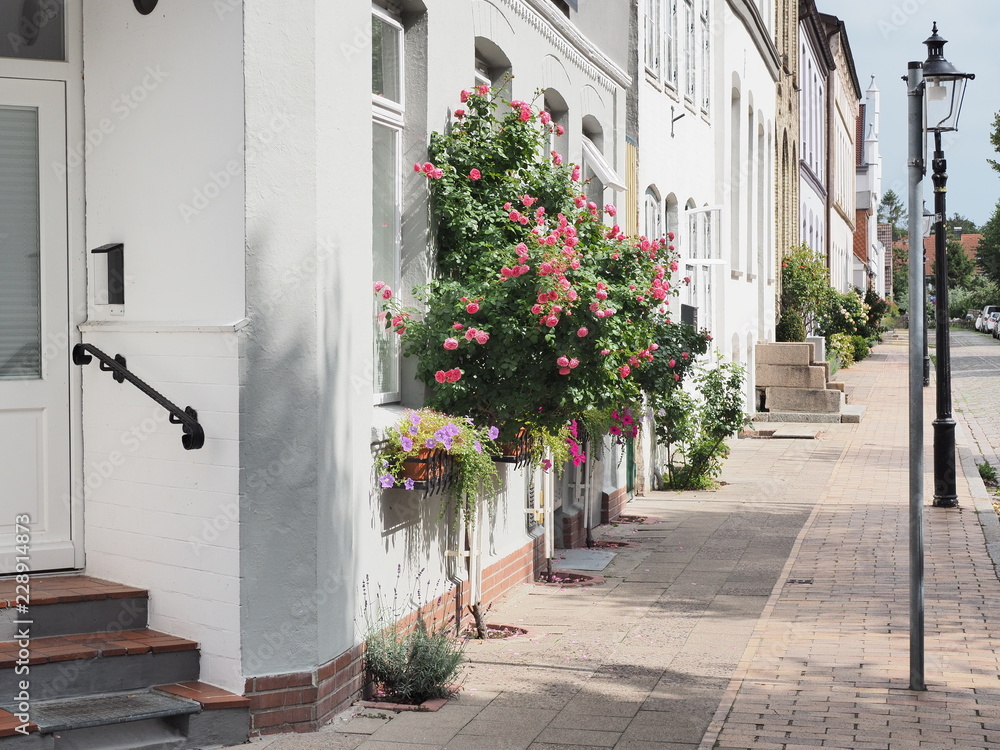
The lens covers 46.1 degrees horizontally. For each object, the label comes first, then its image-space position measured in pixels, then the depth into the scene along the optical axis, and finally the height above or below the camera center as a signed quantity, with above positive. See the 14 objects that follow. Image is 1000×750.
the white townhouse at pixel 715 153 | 14.91 +3.31
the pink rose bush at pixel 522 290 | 6.98 +0.47
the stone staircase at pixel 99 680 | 5.09 -1.43
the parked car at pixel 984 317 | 72.12 +2.80
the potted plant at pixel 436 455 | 6.62 -0.51
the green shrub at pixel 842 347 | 33.91 +0.49
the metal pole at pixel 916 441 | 6.23 -0.42
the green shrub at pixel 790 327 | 28.77 +0.92
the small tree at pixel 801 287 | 29.05 +1.91
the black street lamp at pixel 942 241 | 10.14 +1.49
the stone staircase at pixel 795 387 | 24.52 -0.49
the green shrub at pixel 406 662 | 6.23 -1.58
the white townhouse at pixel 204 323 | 5.59 +0.23
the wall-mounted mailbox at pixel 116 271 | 6.02 +0.51
